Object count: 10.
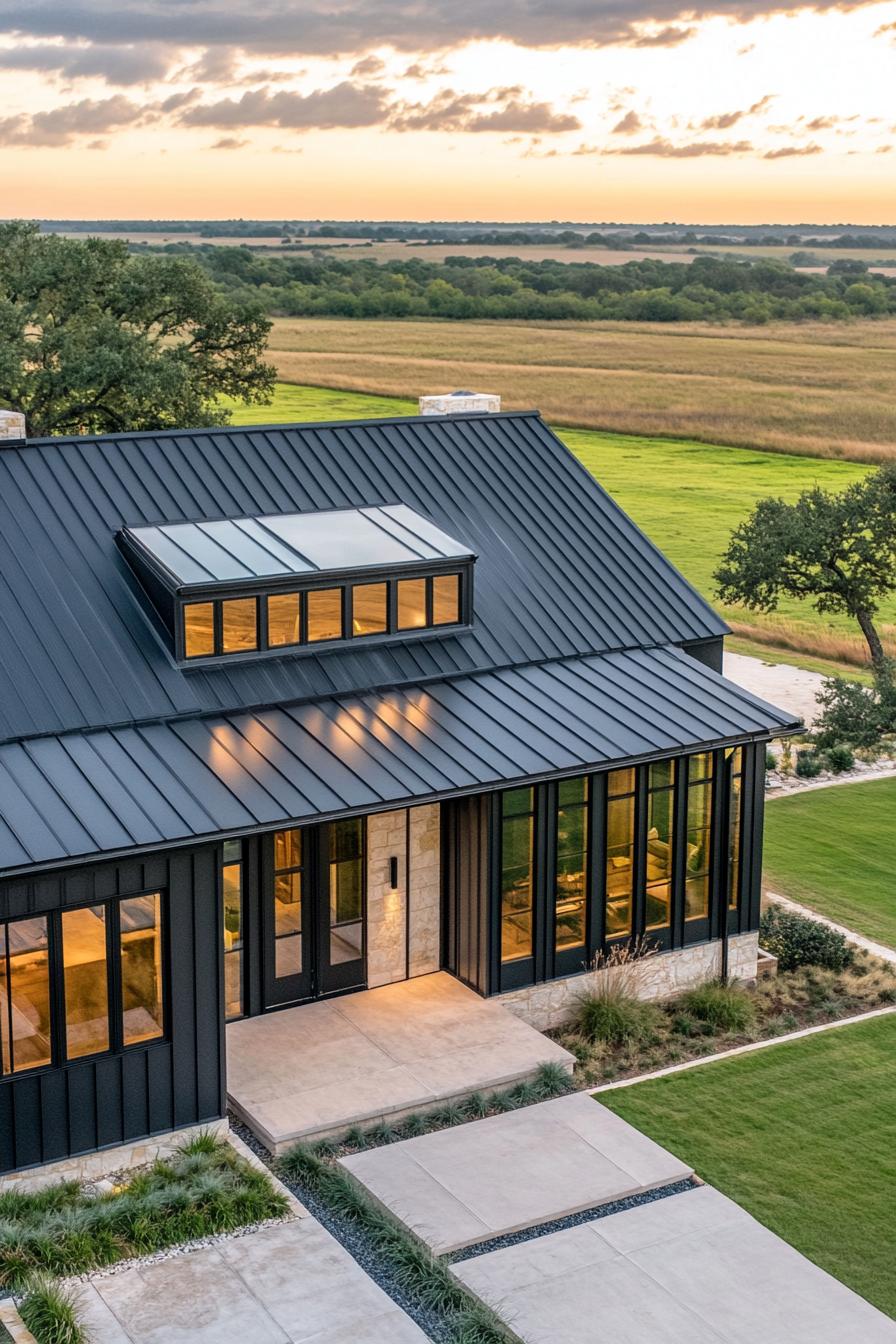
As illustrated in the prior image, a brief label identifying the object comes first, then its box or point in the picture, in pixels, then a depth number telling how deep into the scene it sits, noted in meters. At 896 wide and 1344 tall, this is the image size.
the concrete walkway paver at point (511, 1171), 13.81
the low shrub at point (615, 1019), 17.56
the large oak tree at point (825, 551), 32.75
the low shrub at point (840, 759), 28.44
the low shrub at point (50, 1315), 11.79
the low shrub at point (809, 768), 28.08
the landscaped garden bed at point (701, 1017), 17.23
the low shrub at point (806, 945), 19.81
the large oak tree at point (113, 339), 42.19
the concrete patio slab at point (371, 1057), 15.41
